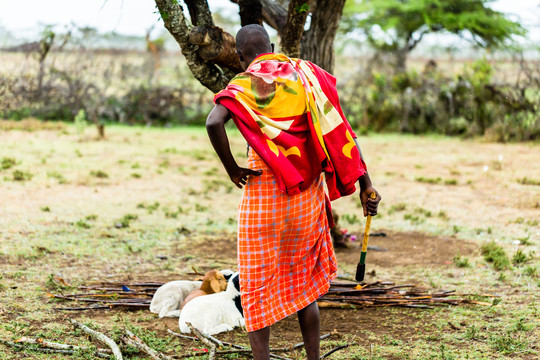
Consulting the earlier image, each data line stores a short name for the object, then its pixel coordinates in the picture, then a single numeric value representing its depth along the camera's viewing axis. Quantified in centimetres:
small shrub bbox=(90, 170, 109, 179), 916
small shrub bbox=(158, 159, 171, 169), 1039
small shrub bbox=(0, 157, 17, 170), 924
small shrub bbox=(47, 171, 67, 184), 873
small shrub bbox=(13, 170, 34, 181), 855
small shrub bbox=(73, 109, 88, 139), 1256
